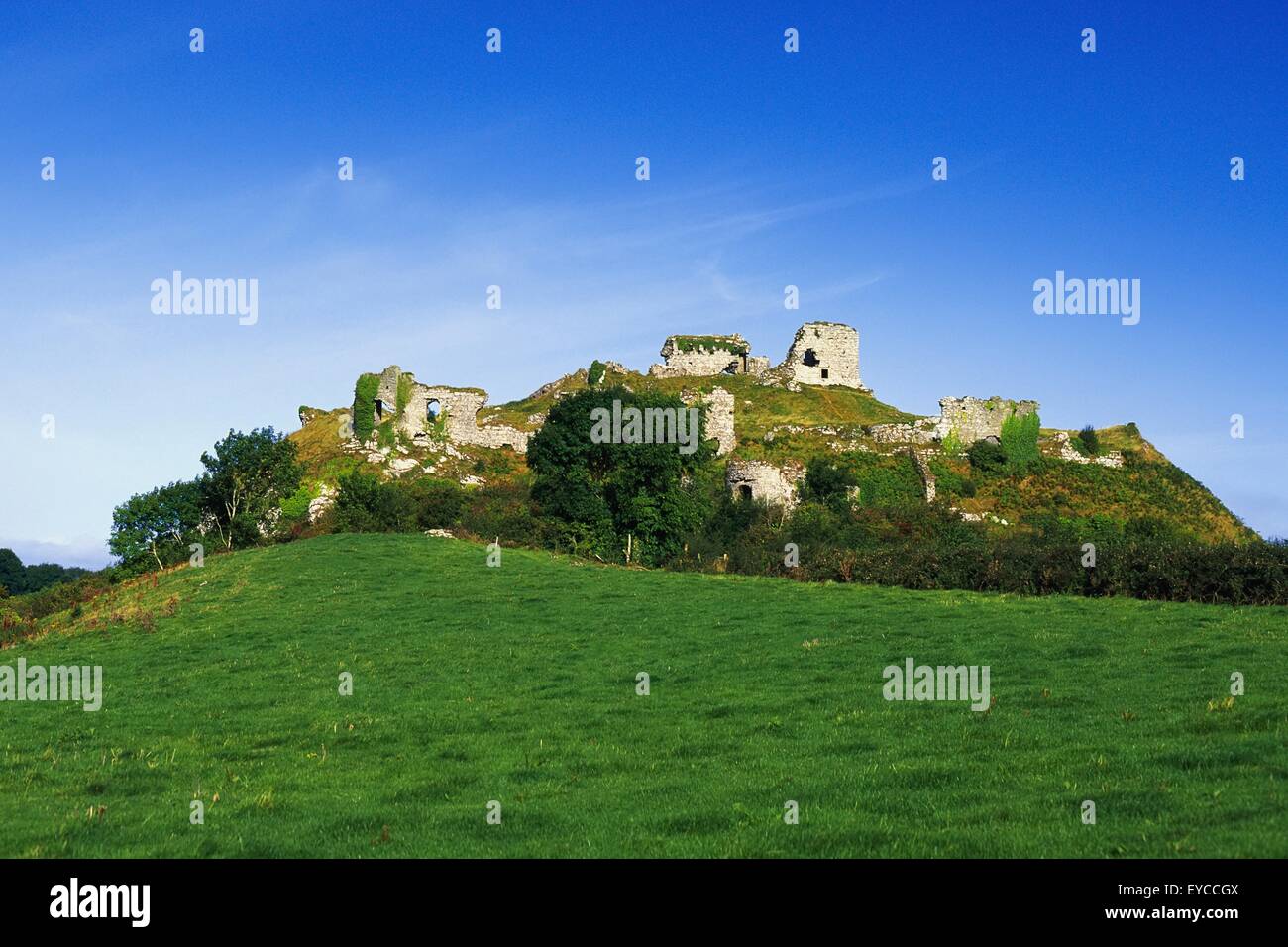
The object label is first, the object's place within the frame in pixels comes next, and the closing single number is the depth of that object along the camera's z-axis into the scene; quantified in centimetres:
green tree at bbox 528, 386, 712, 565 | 5250
